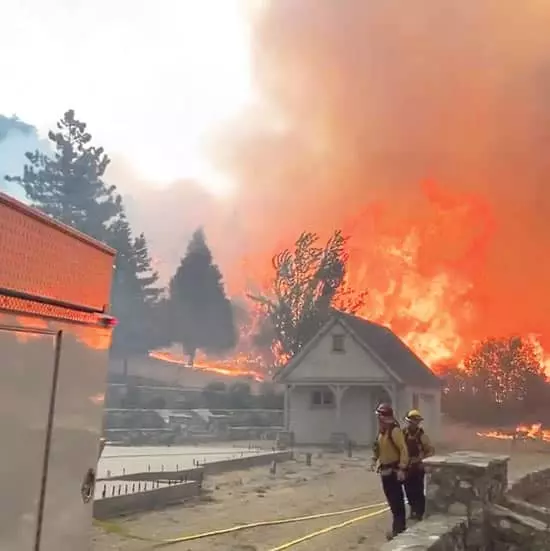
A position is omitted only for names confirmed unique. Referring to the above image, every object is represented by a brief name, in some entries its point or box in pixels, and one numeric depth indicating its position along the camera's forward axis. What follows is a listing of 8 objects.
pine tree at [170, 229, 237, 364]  62.75
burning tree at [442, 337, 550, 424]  34.78
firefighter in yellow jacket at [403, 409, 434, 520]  7.05
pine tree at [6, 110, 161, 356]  48.78
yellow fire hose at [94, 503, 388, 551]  7.30
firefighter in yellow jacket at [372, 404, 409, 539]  6.80
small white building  26.06
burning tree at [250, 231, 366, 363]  43.84
